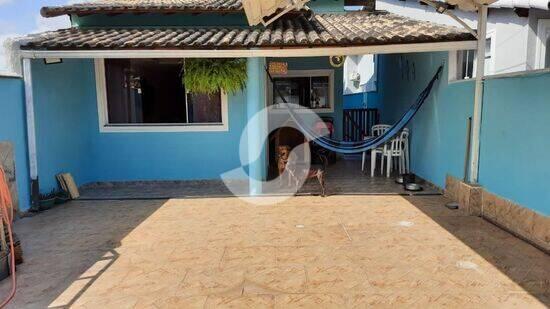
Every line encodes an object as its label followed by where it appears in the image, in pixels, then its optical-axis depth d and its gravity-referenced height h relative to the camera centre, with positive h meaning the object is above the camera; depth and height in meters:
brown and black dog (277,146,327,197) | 6.40 -0.97
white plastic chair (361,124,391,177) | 7.82 -0.50
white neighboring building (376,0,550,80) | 5.58 +0.98
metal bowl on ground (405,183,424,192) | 6.08 -1.27
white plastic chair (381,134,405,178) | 7.11 -0.82
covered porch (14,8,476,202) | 5.27 +0.14
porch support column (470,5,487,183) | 4.68 +0.17
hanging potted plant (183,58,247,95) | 6.24 +0.51
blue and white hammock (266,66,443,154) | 6.32 -0.57
